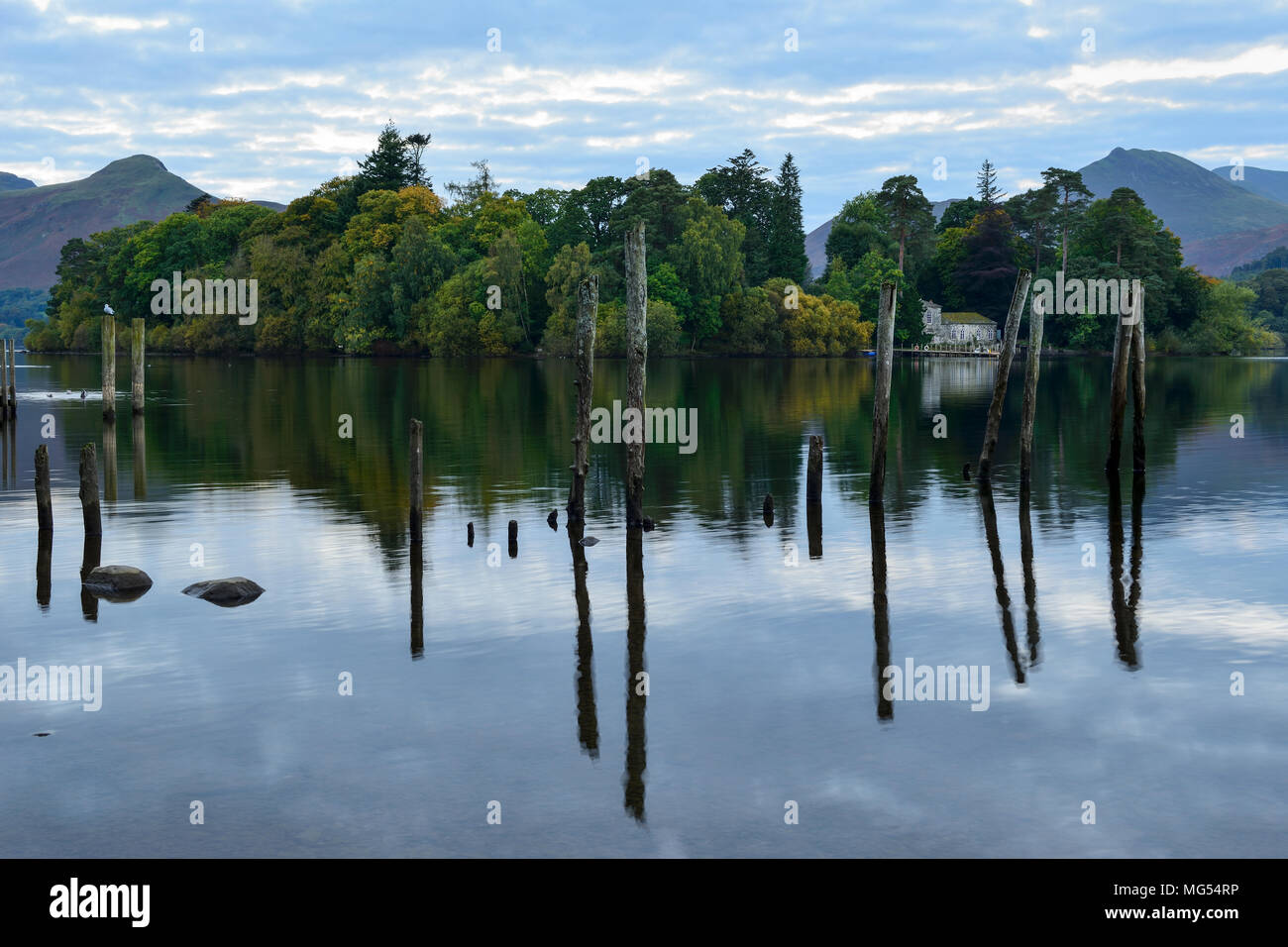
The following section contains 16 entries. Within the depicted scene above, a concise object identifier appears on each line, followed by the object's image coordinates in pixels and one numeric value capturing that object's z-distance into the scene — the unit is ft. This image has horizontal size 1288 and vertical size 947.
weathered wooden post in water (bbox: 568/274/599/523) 87.20
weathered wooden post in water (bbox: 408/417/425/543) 76.89
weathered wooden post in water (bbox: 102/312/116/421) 173.88
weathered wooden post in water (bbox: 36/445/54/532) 81.61
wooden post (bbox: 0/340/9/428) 166.61
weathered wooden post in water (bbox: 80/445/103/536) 81.61
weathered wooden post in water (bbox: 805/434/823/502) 94.07
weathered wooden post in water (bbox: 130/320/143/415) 177.78
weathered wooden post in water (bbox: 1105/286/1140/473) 112.98
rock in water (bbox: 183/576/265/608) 68.80
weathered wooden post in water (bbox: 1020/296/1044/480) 106.11
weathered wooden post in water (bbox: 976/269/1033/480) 106.01
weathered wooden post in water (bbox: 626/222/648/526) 82.94
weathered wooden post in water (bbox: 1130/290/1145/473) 113.60
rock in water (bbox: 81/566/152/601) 69.72
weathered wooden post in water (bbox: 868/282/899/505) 94.84
